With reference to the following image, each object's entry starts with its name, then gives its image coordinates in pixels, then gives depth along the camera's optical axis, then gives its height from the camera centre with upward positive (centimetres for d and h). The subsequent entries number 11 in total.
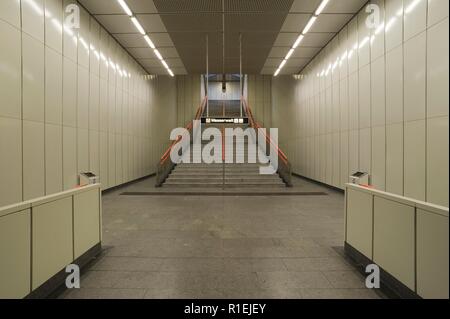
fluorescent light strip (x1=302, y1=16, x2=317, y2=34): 663 +347
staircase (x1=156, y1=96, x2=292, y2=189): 870 -76
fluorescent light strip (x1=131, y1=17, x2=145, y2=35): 671 +345
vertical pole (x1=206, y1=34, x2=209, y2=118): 779 +344
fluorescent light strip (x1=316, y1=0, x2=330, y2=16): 591 +345
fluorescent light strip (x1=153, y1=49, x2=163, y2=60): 884 +351
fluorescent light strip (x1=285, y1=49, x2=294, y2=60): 887 +354
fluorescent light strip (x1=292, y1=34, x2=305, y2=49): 774 +351
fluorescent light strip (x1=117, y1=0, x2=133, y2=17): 595 +345
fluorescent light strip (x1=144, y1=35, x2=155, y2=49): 778 +349
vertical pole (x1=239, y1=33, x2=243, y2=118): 759 +343
